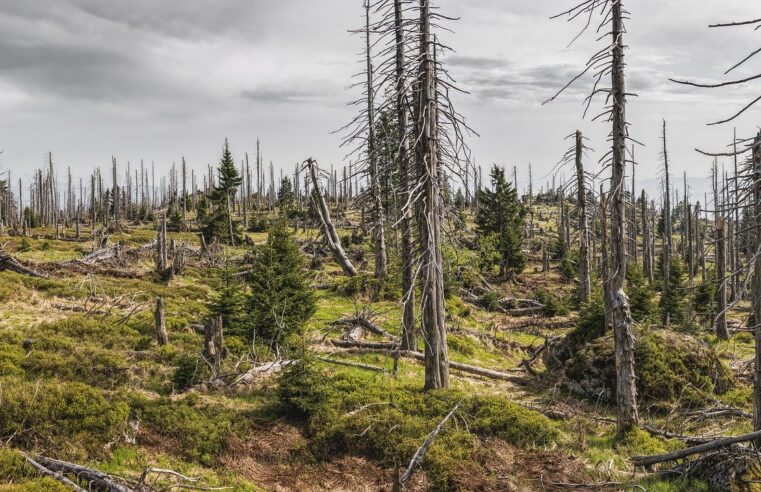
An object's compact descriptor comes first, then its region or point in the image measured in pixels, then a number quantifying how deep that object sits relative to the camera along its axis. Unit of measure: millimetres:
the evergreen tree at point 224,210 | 43438
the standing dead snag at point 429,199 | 10561
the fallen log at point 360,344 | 16156
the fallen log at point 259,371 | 11758
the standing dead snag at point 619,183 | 9797
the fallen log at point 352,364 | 14219
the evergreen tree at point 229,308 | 14531
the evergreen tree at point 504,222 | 40531
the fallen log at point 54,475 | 6512
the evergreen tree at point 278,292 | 14570
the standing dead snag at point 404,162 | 10459
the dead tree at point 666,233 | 36938
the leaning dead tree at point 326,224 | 23222
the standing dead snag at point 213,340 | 12312
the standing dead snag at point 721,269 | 22256
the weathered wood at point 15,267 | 20828
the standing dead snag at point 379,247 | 24217
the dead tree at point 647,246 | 46900
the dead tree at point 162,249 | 27328
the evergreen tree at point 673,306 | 29406
